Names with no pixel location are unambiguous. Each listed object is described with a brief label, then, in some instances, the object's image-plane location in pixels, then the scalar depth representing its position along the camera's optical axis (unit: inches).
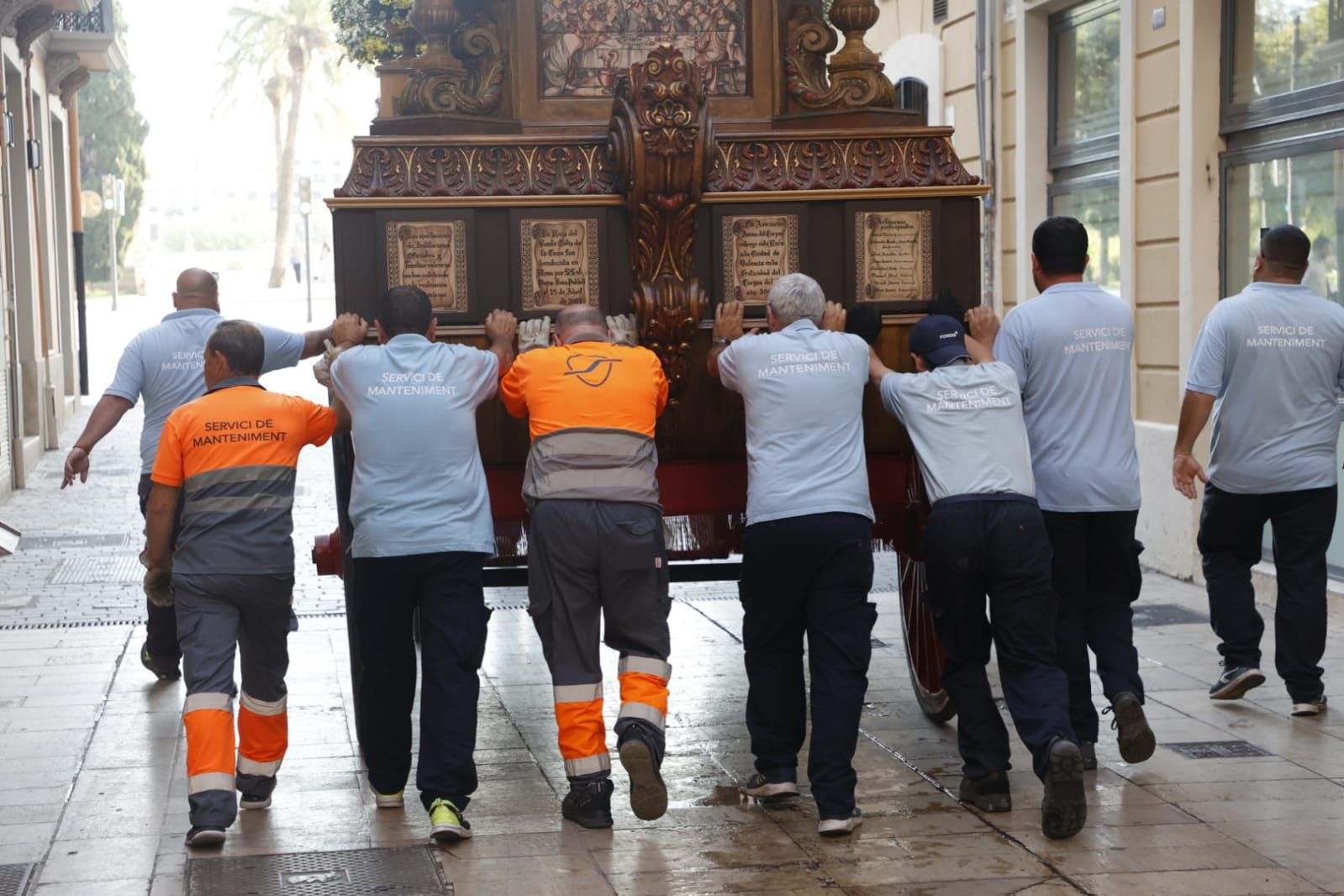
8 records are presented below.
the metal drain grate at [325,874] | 208.8
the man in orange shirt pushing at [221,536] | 229.0
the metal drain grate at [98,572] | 452.1
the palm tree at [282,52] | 2151.8
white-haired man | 229.0
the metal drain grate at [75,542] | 512.4
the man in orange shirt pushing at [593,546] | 231.5
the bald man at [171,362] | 306.2
